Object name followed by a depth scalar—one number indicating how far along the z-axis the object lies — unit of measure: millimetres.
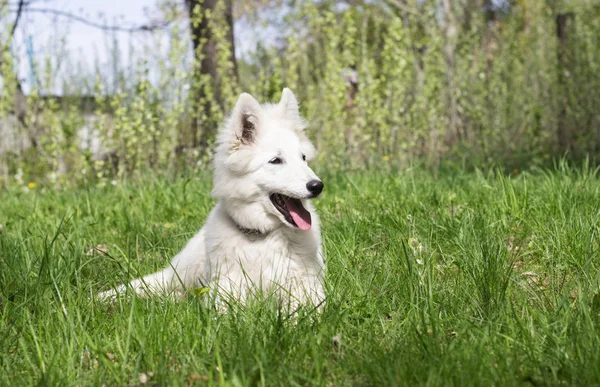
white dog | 3066
